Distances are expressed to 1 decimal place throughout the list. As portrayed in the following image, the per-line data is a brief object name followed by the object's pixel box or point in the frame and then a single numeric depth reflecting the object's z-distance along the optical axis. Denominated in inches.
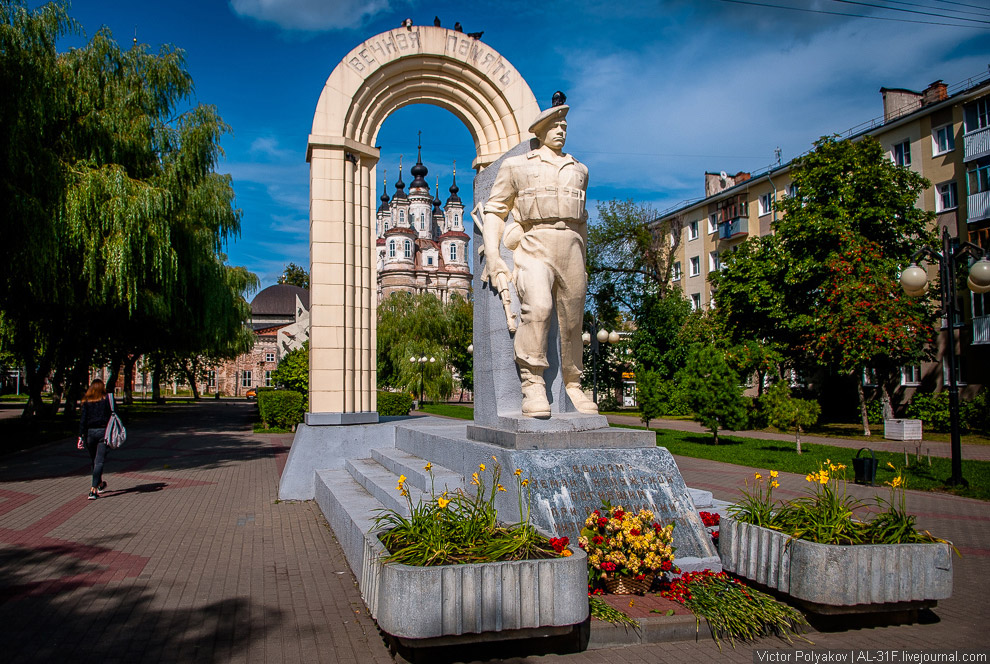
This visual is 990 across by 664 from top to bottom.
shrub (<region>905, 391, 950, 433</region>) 916.6
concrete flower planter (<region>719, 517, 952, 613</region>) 160.1
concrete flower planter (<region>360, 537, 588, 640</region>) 141.1
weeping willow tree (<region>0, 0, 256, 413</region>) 470.3
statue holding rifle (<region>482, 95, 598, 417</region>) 253.3
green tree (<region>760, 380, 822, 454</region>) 693.3
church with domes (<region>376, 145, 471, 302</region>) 3216.0
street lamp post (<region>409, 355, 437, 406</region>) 1431.8
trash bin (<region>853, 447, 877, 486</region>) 415.8
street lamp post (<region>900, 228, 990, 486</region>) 380.2
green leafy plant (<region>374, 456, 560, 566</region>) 152.8
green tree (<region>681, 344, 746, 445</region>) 722.2
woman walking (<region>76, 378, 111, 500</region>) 376.8
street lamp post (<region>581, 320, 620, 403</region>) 861.2
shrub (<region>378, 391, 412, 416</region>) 761.6
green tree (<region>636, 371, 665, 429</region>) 798.1
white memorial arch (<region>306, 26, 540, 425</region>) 396.8
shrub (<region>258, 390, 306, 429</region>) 892.0
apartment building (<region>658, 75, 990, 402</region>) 947.3
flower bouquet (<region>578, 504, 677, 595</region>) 179.2
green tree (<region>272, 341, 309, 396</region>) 977.5
